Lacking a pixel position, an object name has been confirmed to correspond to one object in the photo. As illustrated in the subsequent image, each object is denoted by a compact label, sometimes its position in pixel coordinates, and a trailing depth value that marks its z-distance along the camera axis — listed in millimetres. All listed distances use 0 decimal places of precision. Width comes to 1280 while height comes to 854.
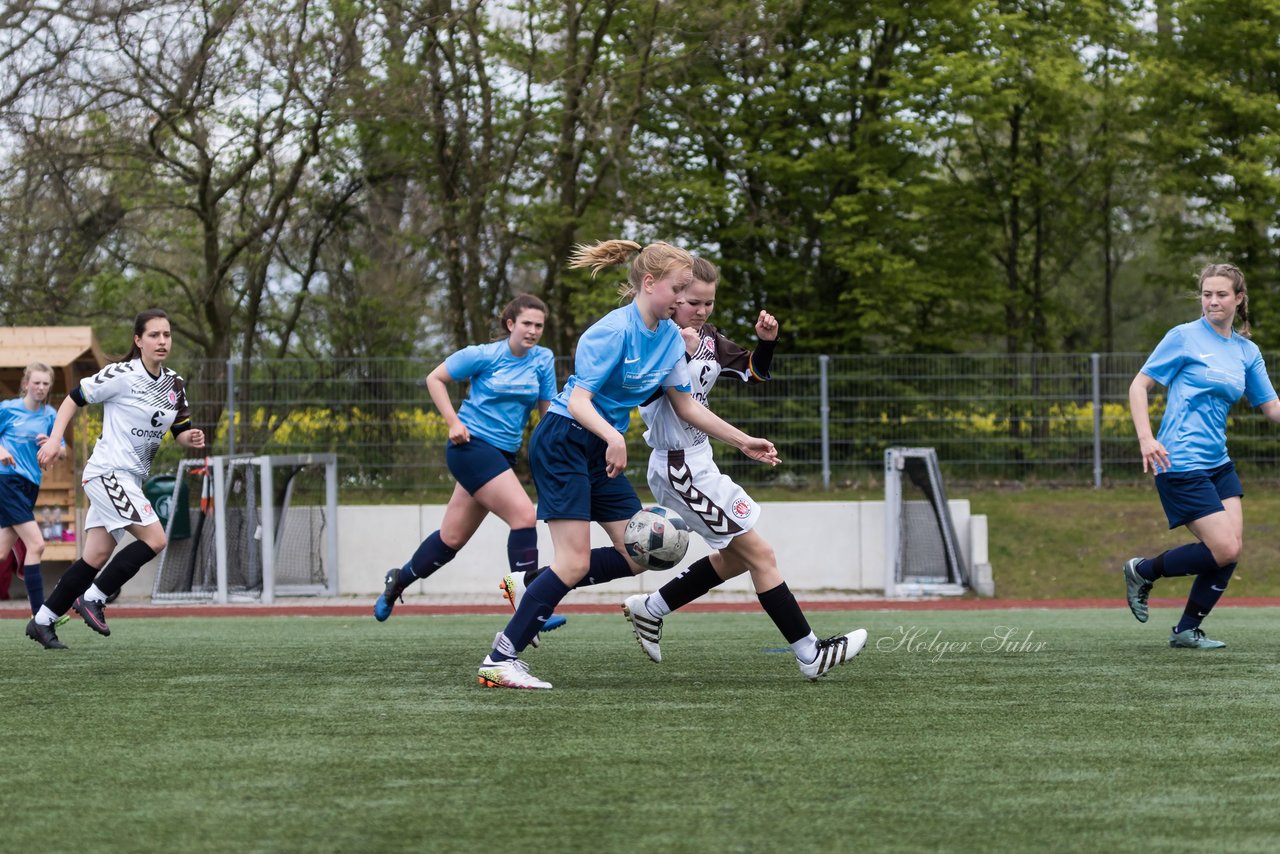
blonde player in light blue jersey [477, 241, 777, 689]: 10734
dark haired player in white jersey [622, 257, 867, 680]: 11180
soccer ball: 11531
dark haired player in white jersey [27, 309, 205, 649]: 14820
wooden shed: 29375
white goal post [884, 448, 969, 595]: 28766
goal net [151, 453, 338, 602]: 28531
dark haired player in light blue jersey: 15328
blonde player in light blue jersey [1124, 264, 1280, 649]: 13766
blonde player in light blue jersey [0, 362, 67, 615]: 19312
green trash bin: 29562
